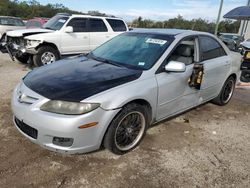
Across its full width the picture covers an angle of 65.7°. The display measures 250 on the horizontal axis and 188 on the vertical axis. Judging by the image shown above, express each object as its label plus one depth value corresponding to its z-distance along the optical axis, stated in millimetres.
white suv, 5939
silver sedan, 2142
